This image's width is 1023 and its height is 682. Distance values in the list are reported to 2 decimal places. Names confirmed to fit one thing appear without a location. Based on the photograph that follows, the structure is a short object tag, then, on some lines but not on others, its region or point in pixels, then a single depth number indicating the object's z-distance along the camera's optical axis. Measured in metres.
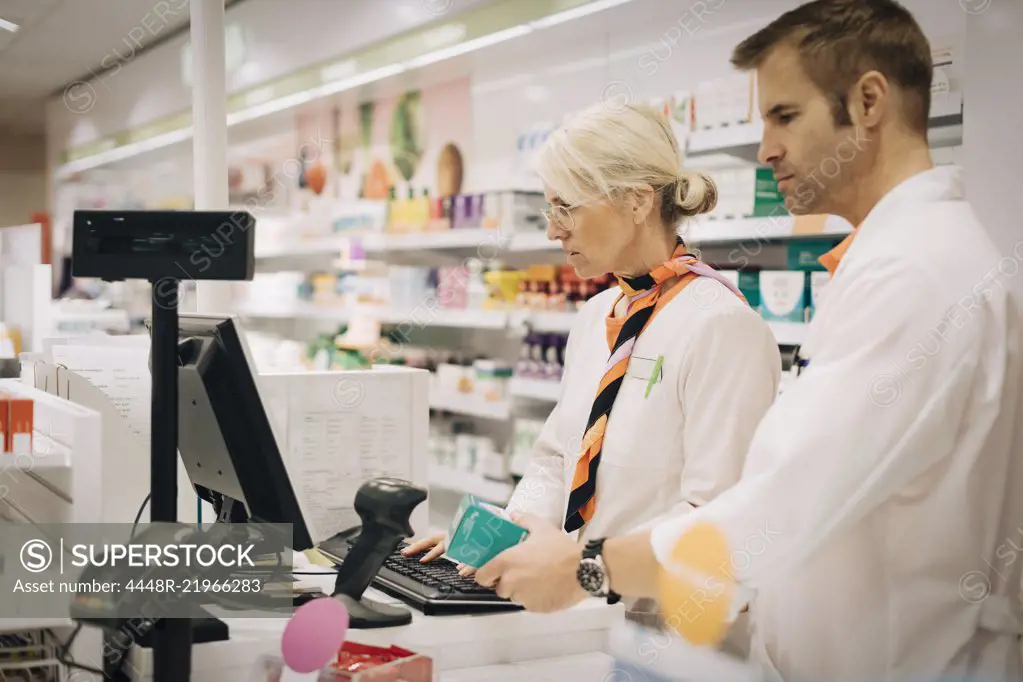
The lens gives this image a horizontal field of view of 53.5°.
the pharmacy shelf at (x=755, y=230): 3.29
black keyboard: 1.76
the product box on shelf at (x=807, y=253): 3.56
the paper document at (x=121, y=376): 2.24
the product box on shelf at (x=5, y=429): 1.83
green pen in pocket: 2.01
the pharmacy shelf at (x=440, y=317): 5.08
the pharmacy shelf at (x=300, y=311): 6.57
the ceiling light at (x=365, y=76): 4.56
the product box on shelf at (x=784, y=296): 3.41
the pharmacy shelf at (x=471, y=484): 5.25
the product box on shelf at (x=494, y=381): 5.28
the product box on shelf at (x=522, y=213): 4.90
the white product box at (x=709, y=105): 3.61
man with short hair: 1.38
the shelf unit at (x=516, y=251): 3.43
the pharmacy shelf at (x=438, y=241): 5.00
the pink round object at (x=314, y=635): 1.26
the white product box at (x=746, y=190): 3.55
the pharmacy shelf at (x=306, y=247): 6.53
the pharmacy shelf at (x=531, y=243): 4.72
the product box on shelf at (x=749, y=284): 3.63
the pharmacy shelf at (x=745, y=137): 3.23
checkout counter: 1.57
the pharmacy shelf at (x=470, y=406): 5.19
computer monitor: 1.55
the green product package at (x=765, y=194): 3.52
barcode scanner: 1.62
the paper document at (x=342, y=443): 2.47
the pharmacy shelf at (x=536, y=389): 4.70
